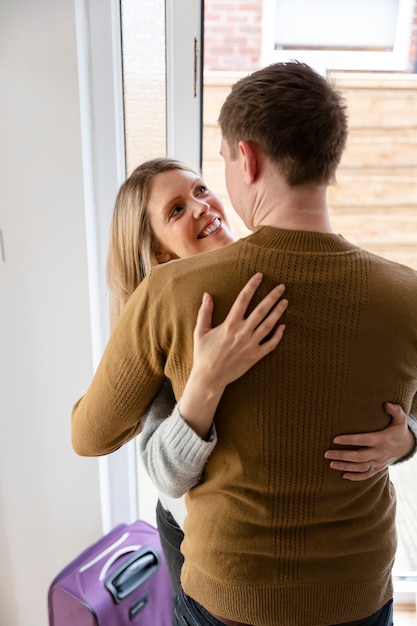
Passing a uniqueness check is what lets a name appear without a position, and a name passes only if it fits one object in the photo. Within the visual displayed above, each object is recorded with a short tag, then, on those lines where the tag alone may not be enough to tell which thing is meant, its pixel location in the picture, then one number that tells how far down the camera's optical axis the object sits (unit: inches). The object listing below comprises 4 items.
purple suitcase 58.0
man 29.5
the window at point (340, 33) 56.0
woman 29.3
